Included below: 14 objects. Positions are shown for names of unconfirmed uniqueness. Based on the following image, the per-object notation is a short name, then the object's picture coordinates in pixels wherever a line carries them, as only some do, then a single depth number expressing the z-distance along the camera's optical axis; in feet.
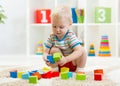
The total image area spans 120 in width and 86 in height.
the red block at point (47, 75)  6.53
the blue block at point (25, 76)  6.31
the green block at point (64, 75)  6.30
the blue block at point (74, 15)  11.46
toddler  7.27
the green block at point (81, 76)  6.19
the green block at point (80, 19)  11.48
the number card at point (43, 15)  11.86
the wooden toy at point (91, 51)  11.54
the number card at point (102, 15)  11.44
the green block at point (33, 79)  5.89
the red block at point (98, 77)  6.20
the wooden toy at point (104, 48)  11.25
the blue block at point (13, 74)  6.63
